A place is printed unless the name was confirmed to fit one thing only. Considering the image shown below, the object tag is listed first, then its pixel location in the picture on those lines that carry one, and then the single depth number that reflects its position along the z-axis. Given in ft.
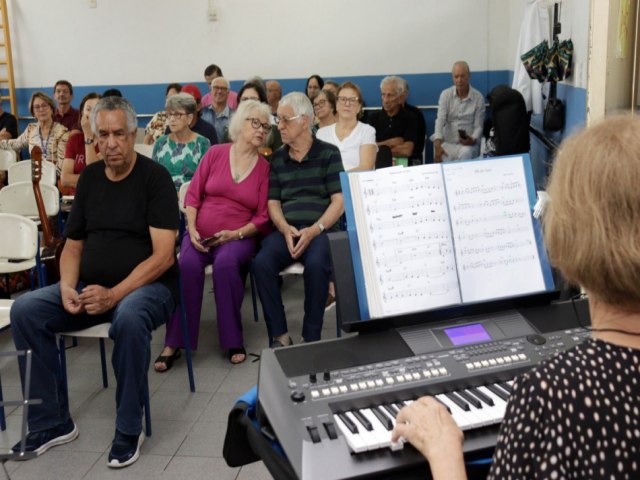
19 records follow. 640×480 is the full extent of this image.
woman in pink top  11.02
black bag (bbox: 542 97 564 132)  14.52
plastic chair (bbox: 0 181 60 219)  13.52
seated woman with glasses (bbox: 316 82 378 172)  13.57
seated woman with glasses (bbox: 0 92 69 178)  18.83
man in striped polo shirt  10.89
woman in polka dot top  2.81
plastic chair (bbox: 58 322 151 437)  8.48
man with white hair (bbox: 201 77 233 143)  19.54
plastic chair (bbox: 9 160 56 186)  16.85
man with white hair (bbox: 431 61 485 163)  20.89
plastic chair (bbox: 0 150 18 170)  19.83
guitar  12.16
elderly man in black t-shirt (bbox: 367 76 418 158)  20.06
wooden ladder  26.18
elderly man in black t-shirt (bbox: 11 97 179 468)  8.16
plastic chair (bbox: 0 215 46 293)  10.12
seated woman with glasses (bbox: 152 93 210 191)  13.69
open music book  5.07
